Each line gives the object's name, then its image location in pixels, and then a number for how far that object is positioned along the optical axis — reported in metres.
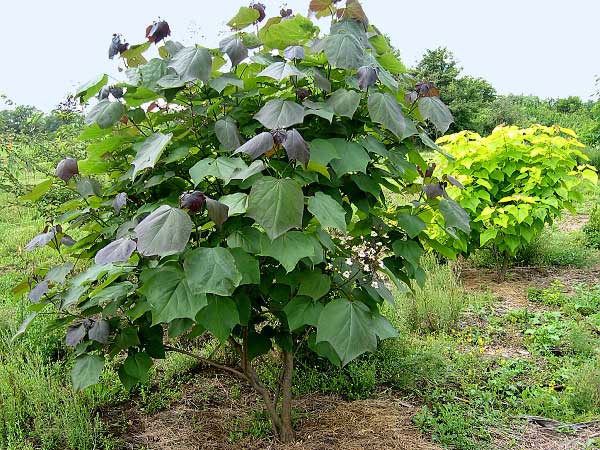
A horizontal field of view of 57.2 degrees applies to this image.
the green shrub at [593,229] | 6.01
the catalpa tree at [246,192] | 1.47
